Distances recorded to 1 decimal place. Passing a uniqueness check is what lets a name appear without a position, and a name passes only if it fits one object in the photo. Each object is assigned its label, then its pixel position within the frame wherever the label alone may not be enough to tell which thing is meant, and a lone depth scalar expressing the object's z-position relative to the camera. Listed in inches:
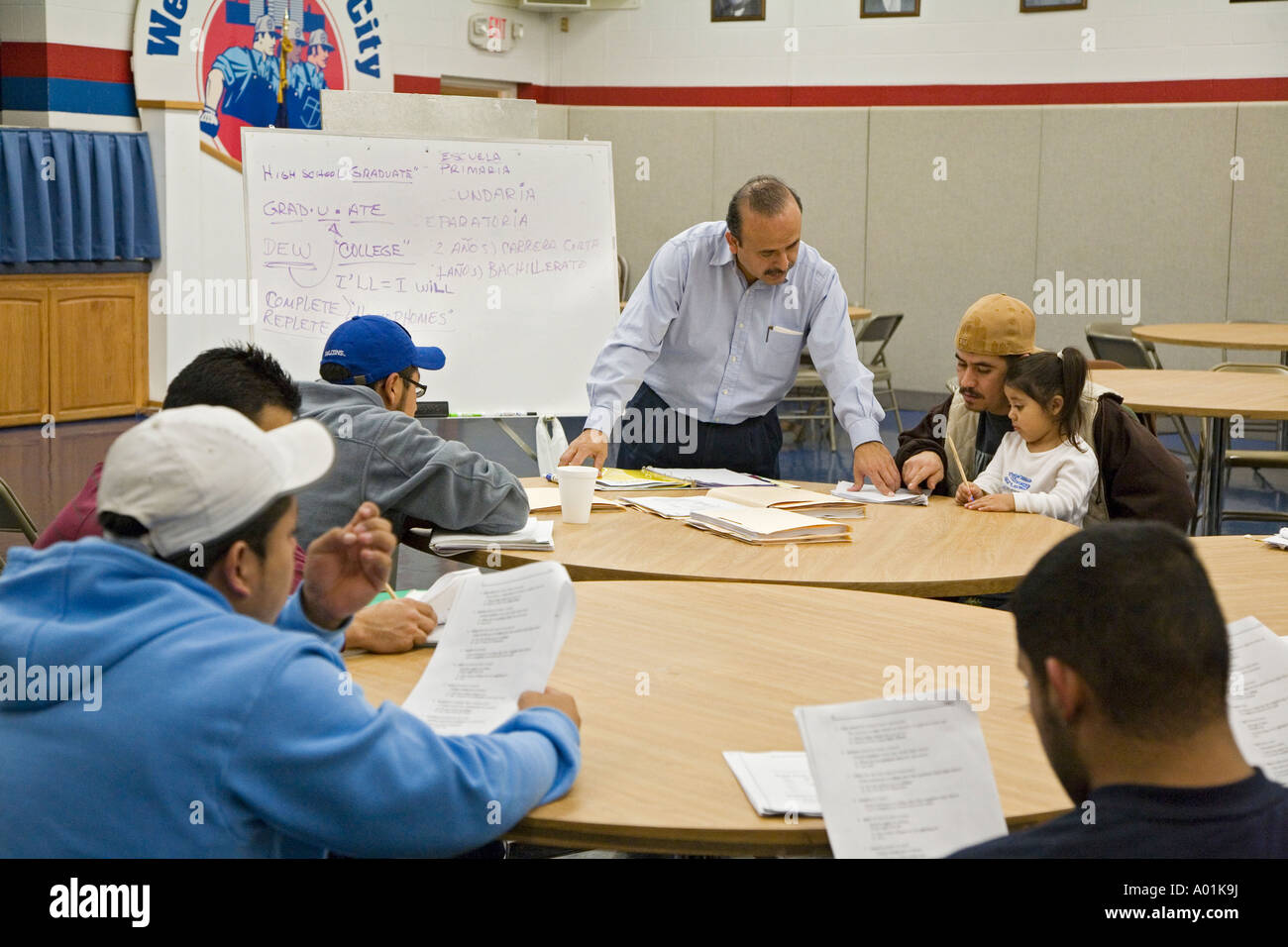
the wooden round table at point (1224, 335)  273.9
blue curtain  319.0
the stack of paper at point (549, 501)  124.4
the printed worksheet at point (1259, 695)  64.5
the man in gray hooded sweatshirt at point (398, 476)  106.8
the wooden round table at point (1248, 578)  91.5
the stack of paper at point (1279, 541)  112.1
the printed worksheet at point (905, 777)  55.4
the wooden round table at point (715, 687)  58.9
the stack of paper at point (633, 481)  133.7
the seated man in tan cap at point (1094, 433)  127.1
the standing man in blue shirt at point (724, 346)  153.3
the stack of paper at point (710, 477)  138.8
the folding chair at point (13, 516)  123.5
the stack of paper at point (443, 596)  86.0
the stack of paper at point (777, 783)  59.3
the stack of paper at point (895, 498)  133.2
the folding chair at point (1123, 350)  264.0
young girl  125.9
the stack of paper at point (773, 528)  112.7
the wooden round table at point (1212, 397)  185.6
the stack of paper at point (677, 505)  122.1
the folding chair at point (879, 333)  322.7
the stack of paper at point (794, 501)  124.8
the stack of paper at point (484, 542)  107.4
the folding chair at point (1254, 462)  196.5
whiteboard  203.5
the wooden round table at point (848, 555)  101.7
